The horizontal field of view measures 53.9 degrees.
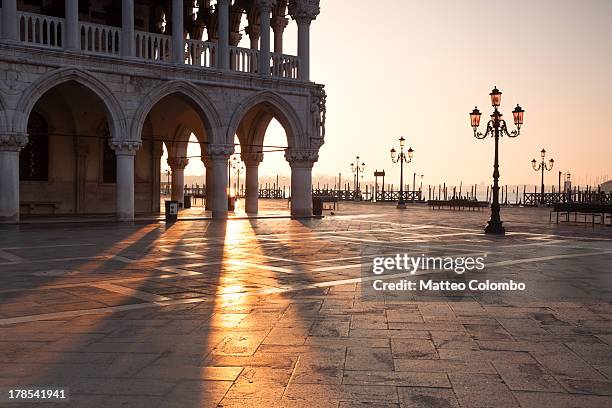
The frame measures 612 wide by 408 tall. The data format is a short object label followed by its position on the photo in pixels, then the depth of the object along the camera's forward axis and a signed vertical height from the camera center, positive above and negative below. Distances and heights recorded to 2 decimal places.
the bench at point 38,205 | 24.68 -0.85
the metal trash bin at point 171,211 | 22.70 -0.97
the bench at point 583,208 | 21.59 -0.73
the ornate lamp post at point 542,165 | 50.51 +1.99
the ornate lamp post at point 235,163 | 68.69 +2.69
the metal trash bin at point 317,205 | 27.81 -0.90
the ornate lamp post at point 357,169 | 68.33 +2.13
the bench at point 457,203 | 37.50 -1.05
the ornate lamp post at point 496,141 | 18.83 +1.47
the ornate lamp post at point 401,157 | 41.09 +2.15
